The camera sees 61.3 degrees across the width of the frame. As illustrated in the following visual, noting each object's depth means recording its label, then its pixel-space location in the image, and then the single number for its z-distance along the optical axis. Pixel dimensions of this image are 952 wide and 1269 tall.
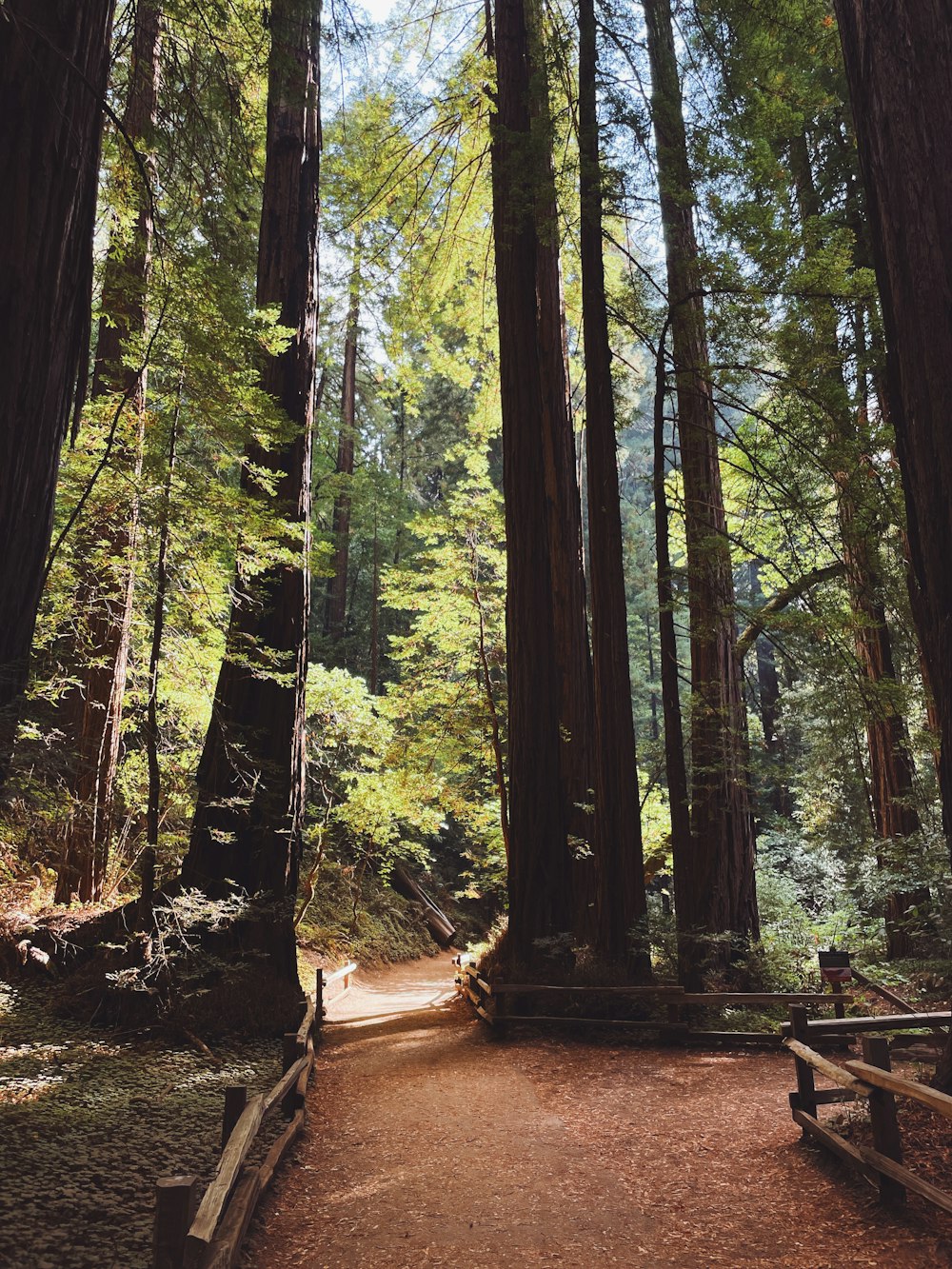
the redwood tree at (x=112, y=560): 5.78
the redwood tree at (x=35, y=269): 2.68
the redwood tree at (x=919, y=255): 3.70
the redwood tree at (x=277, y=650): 8.16
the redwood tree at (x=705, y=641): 9.74
